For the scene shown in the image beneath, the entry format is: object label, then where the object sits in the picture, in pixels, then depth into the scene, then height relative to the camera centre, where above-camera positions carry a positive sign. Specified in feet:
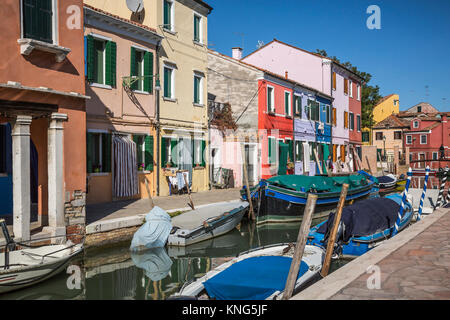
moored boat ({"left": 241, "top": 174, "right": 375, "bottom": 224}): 48.29 -4.87
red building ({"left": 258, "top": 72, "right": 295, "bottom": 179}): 74.69 +6.93
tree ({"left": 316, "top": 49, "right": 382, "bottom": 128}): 138.62 +21.00
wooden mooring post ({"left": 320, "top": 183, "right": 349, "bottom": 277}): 23.93 -5.39
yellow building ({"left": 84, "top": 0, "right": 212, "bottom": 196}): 53.83 +11.09
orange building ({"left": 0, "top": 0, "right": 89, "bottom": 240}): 28.19 +3.97
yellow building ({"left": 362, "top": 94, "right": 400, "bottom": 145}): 183.42 +23.72
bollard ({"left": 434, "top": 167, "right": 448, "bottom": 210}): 50.34 -4.77
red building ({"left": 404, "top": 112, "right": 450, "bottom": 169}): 150.71 +7.82
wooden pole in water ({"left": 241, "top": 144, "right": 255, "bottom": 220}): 48.16 -6.07
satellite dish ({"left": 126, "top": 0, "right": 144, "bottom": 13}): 50.65 +19.92
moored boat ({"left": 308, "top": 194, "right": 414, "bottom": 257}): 31.16 -6.00
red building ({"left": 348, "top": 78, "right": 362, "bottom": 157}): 114.83 +13.06
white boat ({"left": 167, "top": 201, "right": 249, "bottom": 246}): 36.50 -6.45
